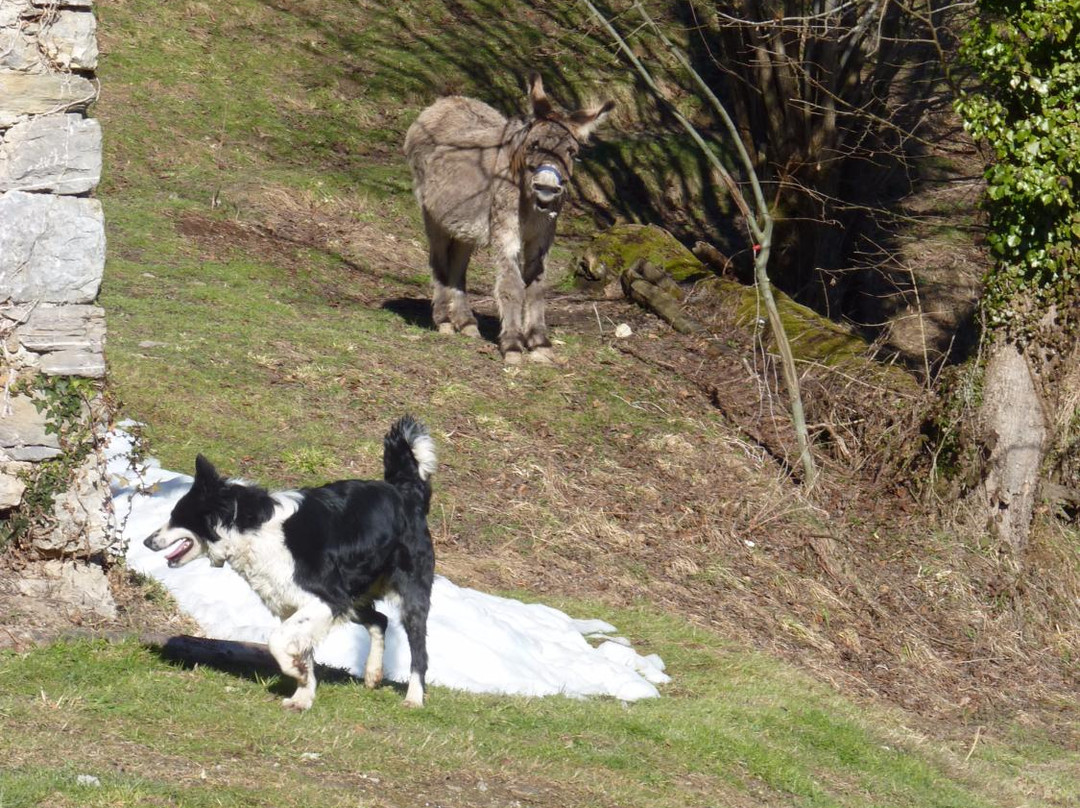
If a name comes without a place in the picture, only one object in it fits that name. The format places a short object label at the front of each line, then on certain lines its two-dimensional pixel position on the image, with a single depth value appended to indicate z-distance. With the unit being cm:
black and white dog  1332
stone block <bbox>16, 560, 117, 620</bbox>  1616
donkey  2962
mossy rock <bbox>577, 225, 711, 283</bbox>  3806
